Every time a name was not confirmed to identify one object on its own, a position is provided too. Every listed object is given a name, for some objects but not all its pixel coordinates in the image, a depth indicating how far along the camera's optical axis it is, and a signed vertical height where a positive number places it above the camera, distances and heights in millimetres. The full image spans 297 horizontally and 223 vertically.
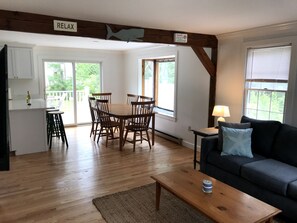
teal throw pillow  3184 -795
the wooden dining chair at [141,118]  5070 -784
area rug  2553 -1446
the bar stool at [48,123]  5055 -937
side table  3686 -780
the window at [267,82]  3410 +19
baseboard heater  5385 -1302
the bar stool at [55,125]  5066 -972
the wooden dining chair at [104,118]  5251 -821
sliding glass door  6770 -173
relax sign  2993 +683
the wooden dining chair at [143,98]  5759 -423
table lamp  3868 -466
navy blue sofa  2488 -987
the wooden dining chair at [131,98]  6443 -481
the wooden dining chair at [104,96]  6831 -454
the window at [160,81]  5867 +10
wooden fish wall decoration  3352 +671
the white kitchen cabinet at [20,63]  5773 +408
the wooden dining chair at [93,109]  5605 -680
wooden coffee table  1887 -1034
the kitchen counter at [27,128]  4430 -928
